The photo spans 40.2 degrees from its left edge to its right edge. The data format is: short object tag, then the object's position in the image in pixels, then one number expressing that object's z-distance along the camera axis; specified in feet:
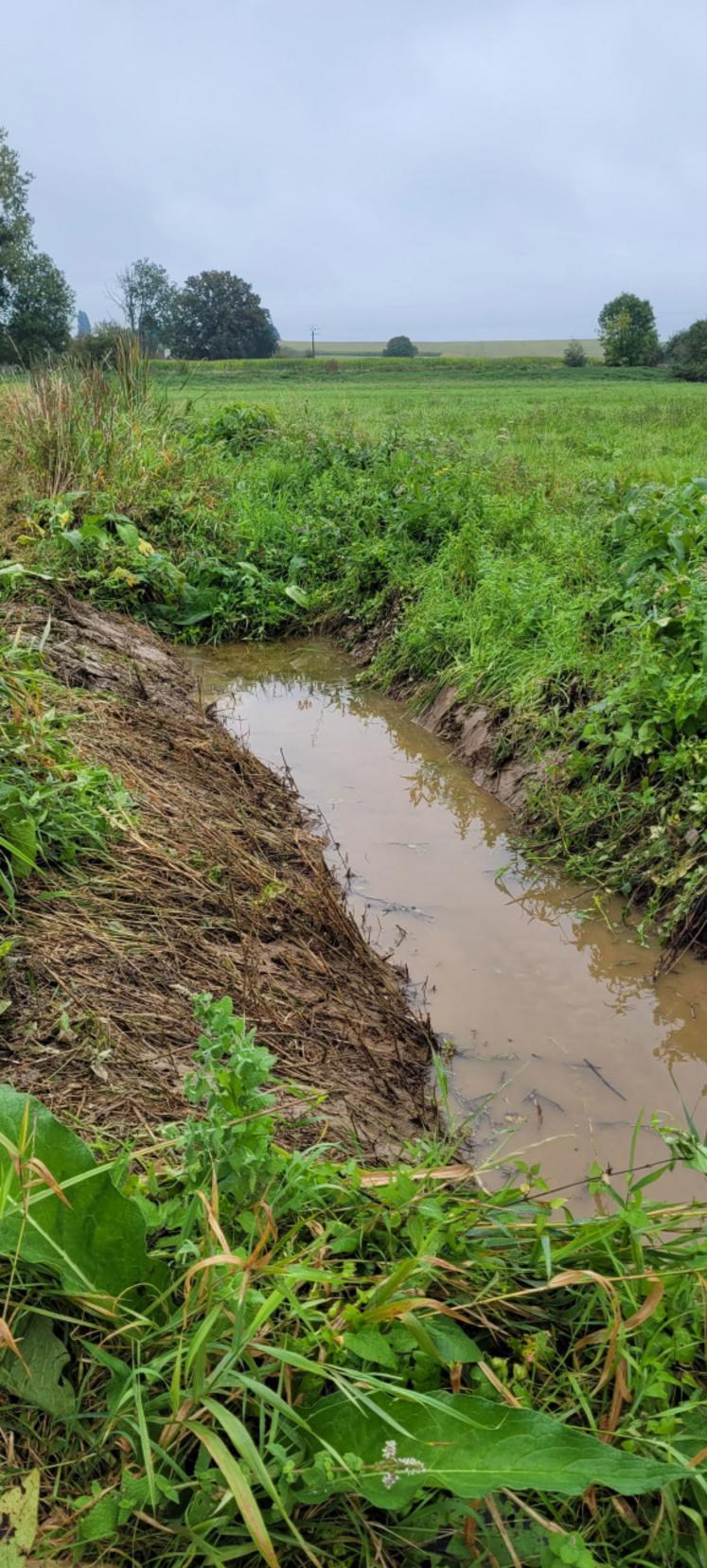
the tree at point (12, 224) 145.07
